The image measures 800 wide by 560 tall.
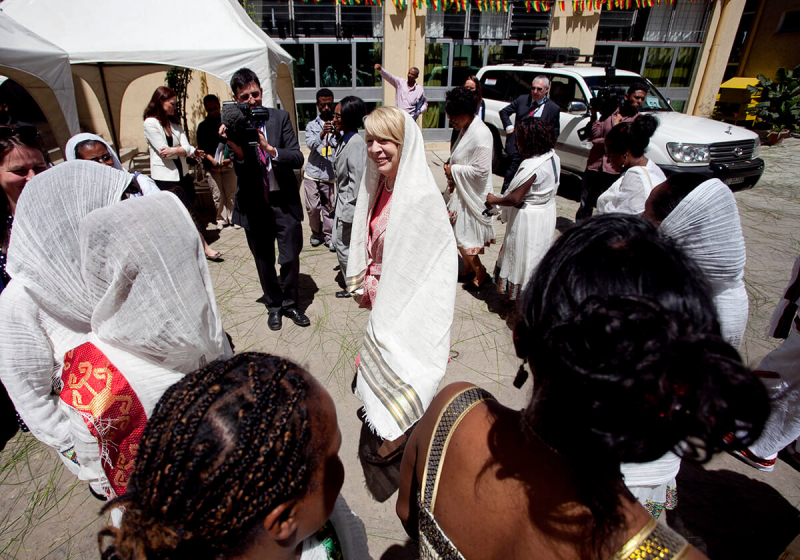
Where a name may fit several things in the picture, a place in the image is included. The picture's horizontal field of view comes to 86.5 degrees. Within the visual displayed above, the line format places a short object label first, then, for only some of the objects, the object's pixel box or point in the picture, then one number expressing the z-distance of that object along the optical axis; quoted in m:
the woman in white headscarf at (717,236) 1.96
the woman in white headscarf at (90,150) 2.88
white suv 6.70
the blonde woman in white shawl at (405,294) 2.13
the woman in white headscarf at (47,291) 1.44
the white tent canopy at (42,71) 4.51
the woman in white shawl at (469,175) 4.16
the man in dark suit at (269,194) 3.44
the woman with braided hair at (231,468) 0.78
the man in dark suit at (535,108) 6.57
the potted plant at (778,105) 12.22
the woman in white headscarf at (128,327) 1.36
